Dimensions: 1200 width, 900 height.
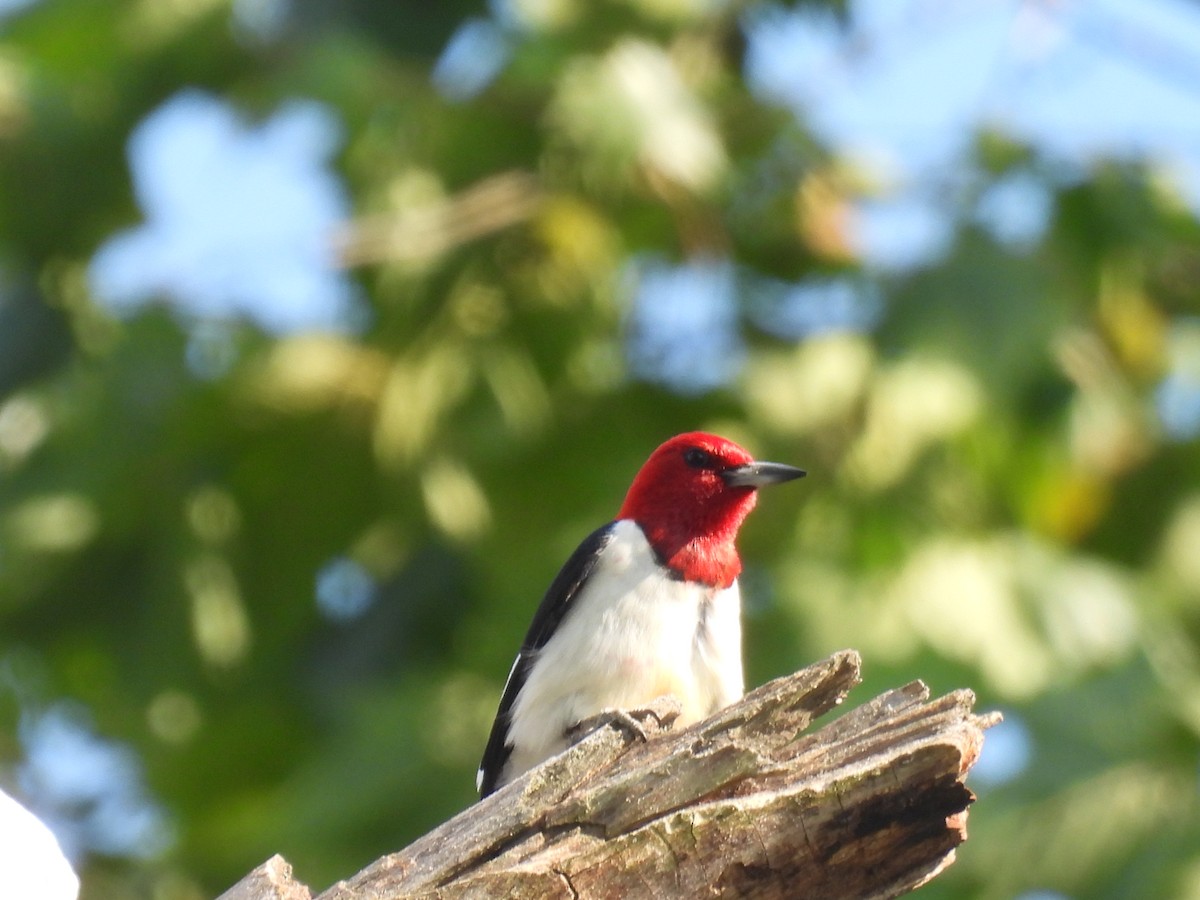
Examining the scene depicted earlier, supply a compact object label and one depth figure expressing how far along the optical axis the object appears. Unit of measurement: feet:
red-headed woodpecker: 31.58
